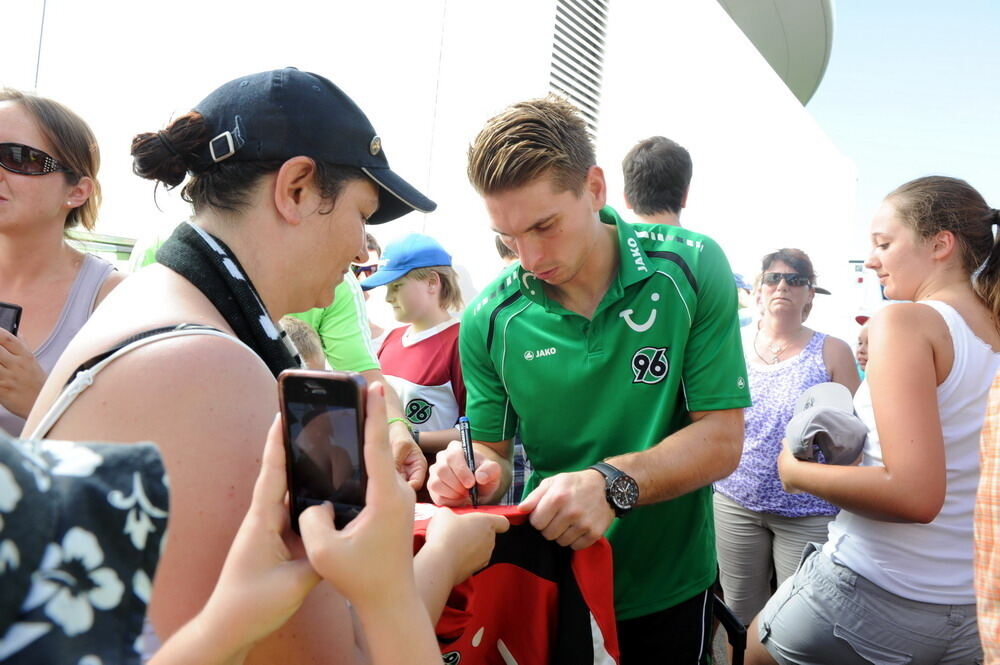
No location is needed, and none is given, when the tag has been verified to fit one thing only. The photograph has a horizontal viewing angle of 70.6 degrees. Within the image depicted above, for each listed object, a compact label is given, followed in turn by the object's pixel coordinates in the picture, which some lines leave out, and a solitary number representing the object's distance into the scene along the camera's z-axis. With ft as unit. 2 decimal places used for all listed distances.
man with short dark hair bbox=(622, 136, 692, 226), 11.70
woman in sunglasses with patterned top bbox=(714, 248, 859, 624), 11.12
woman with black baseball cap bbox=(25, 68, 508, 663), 2.87
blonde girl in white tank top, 5.95
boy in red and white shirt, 11.43
